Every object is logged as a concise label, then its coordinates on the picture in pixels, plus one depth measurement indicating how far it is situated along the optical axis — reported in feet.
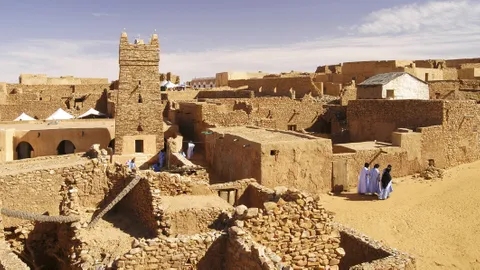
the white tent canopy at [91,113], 95.35
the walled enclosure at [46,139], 67.67
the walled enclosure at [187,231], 21.81
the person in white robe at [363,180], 49.83
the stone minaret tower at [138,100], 65.26
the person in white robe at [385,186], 48.57
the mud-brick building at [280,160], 47.11
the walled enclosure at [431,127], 58.29
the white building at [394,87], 79.00
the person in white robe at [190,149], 69.61
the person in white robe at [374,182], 49.56
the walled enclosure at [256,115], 72.08
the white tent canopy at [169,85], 129.57
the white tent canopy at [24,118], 88.64
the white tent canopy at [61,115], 90.64
